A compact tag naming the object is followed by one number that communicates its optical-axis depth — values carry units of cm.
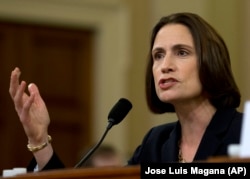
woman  517
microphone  526
